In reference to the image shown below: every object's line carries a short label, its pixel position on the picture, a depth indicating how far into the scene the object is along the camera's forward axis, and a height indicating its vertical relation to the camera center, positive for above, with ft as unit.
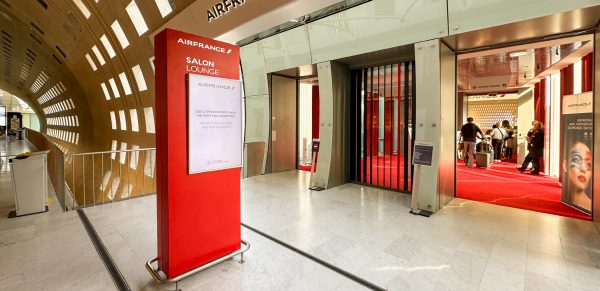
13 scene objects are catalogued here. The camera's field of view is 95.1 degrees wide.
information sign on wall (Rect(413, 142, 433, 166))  14.25 -0.59
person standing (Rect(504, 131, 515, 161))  37.91 -0.47
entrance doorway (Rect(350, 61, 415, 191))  18.92 +1.03
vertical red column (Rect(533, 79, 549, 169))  28.40 +4.36
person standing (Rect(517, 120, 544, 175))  24.89 -0.41
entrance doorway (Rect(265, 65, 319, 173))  24.97 +2.38
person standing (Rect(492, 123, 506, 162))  35.91 +0.48
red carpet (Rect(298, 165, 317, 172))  28.54 -2.70
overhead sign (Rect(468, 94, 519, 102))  49.47 +8.37
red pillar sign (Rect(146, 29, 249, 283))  7.62 -1.07
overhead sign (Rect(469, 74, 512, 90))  29.45 +7.01
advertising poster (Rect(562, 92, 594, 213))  13.84 -0.43
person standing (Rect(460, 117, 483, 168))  30.14 +0.40
